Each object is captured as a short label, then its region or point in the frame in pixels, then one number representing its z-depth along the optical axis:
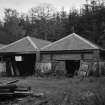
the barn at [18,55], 24.22
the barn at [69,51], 21.36
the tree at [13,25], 51.72
